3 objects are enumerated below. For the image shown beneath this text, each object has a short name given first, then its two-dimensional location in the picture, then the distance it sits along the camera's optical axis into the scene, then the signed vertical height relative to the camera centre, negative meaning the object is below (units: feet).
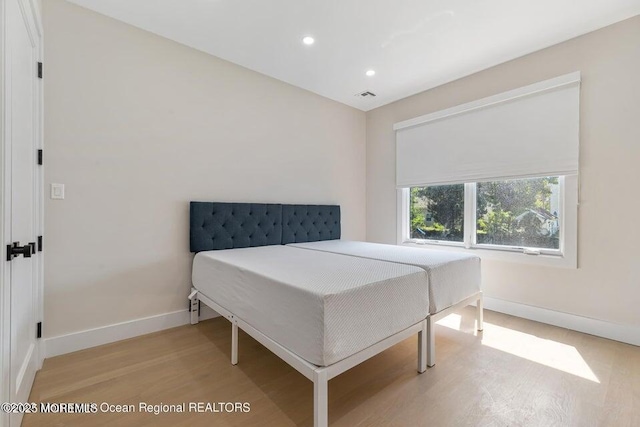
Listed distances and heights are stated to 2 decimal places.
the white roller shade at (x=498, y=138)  8.39 +2.67
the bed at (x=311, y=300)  4.29 -1.67
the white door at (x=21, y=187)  4.19 +0.39
